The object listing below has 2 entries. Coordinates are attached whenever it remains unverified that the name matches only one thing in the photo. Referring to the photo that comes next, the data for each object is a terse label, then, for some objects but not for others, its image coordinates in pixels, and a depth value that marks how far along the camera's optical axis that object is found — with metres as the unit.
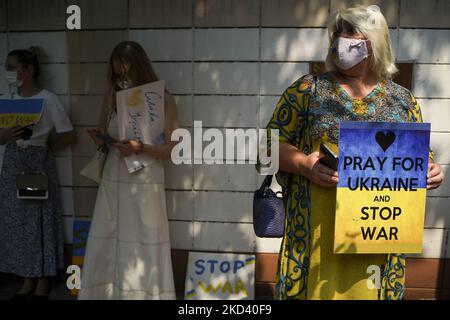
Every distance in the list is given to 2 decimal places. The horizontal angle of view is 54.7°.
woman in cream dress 3.12
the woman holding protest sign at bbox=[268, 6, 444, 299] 1.68
